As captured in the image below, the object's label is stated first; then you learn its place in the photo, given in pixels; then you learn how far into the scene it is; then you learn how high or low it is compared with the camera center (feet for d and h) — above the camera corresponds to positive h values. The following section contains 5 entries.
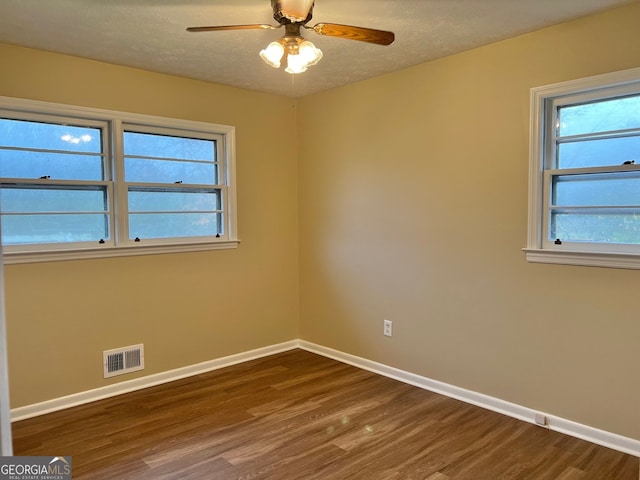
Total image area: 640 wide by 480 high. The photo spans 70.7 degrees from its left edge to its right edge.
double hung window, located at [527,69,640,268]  8.05 +0.81
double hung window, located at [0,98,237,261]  9.58 +0.88
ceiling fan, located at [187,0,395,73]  6.82 +2.83
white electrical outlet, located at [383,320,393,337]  11.89 -2.94
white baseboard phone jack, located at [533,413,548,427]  9.05 -4.09
